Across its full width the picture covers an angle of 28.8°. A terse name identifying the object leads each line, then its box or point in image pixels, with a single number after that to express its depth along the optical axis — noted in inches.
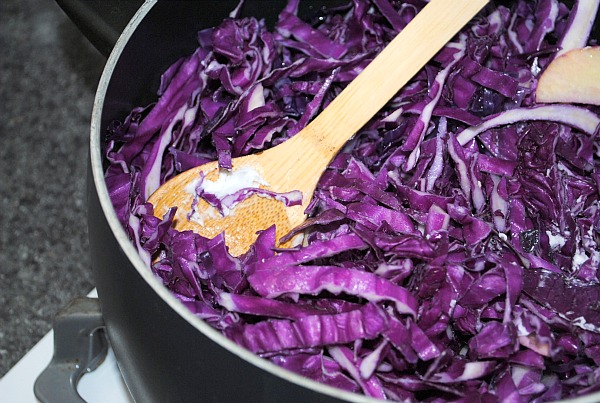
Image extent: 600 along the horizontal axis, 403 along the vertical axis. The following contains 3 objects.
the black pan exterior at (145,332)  18.6
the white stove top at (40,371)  25.8
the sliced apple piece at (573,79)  25.1
